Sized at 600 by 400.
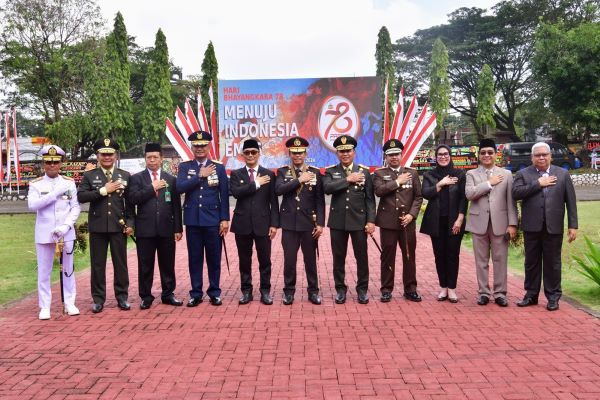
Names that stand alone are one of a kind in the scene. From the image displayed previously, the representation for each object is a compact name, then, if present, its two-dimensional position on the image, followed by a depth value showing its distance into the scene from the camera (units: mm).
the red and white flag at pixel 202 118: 13273
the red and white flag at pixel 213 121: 14494
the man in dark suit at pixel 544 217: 6098
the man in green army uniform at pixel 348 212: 6488
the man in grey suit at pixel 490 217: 6297
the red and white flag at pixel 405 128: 11062
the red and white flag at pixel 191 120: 12531
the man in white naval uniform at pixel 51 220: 6051
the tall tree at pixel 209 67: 39031
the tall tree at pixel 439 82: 42125
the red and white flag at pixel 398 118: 11173
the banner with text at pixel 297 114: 20875
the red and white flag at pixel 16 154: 24125
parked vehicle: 30469
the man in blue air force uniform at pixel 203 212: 6465
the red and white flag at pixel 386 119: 13844
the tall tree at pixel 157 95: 38156
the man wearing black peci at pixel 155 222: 6383
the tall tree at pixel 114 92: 32031
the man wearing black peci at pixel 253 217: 6520
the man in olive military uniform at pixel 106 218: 6301
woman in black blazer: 6465
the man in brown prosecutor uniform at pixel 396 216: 6559
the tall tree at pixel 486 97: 41000
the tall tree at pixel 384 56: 39469
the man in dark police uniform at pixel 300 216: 6539
